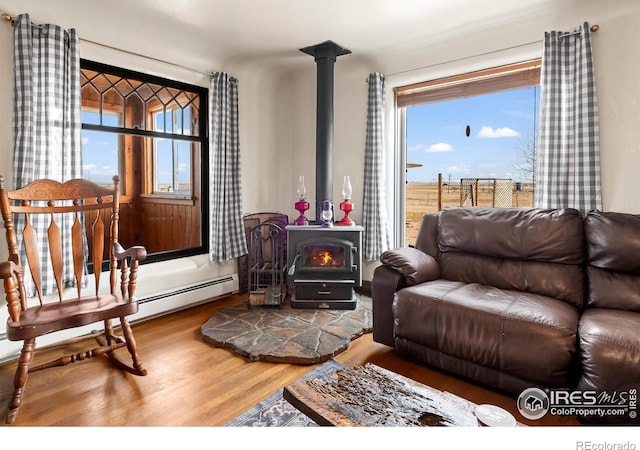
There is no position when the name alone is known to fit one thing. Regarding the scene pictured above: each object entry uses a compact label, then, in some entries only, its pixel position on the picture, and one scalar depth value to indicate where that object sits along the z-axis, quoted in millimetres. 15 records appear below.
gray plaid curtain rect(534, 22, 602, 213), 2645
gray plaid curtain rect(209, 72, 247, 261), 3674
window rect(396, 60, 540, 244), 3201
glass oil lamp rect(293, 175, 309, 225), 3693
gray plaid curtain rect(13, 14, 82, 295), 2436
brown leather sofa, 1815
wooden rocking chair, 1877
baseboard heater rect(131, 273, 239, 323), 3146
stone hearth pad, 2502
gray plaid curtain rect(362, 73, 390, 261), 3740
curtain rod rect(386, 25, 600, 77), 2648
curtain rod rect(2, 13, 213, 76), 2385
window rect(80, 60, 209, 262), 3119
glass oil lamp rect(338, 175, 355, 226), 3645
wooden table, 1171
